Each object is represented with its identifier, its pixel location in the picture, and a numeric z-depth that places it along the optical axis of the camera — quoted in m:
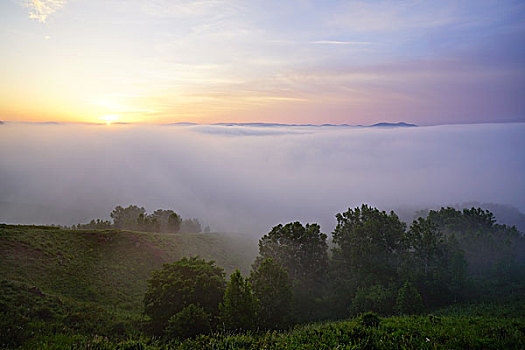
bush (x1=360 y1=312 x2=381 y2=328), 19.30
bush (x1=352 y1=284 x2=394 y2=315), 37.88
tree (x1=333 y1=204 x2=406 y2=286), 46.19
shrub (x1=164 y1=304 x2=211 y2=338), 23.50
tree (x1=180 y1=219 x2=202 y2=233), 139.16
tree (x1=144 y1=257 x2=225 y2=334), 27.50
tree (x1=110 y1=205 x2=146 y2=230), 106.46
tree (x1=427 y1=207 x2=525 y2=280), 58.78
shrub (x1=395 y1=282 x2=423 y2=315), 34.03
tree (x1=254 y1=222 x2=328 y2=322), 48.62
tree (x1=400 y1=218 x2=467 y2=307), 43.75
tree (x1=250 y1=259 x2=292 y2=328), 31.02
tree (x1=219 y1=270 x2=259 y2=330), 23.61
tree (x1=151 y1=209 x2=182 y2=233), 97.00
